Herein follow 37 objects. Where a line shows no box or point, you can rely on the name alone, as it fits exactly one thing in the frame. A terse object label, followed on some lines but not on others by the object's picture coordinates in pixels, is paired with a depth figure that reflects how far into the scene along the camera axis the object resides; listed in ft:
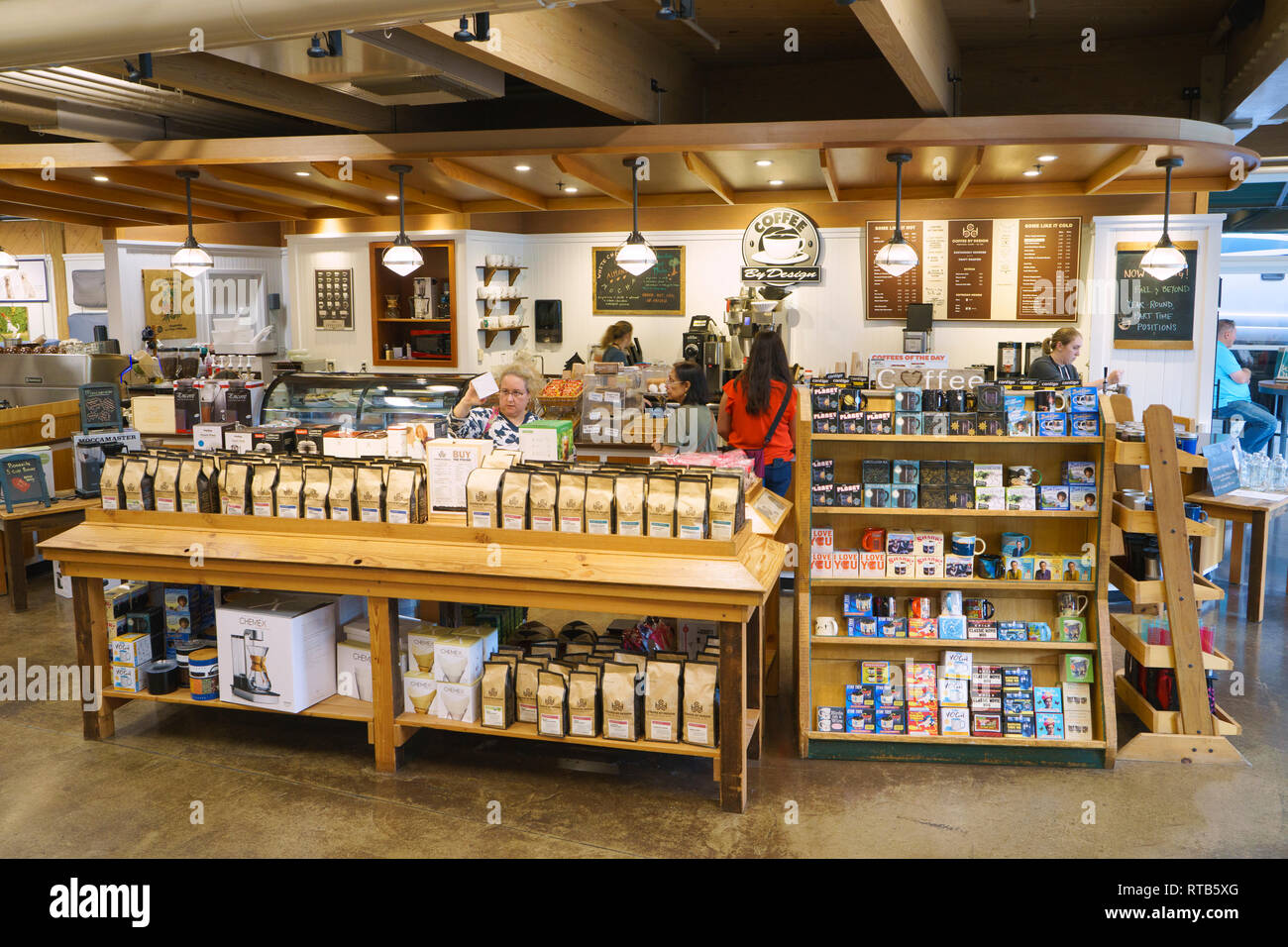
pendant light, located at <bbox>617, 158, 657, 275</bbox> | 20.83
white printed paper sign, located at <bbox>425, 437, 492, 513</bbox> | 13.05
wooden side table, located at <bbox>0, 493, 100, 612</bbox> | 20.54
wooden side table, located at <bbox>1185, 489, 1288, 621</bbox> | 19.22
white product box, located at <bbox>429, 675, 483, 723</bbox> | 12.82
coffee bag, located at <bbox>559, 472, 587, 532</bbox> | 12.25
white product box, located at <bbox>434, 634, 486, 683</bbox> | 12.83
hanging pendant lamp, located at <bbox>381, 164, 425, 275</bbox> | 22.26
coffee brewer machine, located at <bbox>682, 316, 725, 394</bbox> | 27.68
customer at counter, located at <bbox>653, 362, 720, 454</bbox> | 20.93
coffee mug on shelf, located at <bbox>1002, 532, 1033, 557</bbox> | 13.53
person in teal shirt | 28.40
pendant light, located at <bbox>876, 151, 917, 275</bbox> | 20.19
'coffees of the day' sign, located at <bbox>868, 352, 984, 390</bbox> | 13.78
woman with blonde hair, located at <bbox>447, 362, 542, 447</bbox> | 16.02
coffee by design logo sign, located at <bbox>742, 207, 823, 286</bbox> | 27.63
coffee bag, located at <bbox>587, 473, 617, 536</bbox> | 12.12
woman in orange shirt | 17.58
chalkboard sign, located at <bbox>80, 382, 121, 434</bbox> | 23.45
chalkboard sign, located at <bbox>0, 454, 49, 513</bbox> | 21.04
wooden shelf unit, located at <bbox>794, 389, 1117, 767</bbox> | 13.24
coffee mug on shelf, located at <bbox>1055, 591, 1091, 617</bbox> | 13.52
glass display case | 20.63
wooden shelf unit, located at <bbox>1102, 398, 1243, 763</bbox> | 13.24
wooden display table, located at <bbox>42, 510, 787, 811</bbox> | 11.68
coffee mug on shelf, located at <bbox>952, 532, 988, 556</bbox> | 13.52
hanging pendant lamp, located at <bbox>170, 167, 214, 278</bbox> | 23.65
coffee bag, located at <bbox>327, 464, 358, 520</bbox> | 13.11
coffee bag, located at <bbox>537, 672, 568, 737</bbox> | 12.37
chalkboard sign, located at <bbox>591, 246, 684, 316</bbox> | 29.32
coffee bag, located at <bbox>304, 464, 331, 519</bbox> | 13.24
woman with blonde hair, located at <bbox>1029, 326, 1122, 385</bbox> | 21.09
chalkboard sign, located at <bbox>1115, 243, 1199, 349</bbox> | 25.32
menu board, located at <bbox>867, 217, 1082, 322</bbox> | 26.07
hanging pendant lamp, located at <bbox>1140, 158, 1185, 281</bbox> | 19.92
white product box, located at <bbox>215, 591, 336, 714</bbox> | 13.19
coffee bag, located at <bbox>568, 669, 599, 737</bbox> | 12.31
